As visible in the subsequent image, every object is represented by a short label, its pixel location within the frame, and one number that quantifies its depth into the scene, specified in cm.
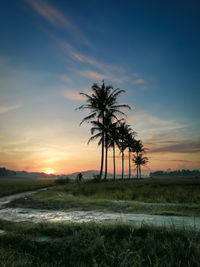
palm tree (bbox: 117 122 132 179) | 4708
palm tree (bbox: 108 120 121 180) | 3165
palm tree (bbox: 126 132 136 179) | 5147
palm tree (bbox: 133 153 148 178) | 7730
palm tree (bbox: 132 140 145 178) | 6036
